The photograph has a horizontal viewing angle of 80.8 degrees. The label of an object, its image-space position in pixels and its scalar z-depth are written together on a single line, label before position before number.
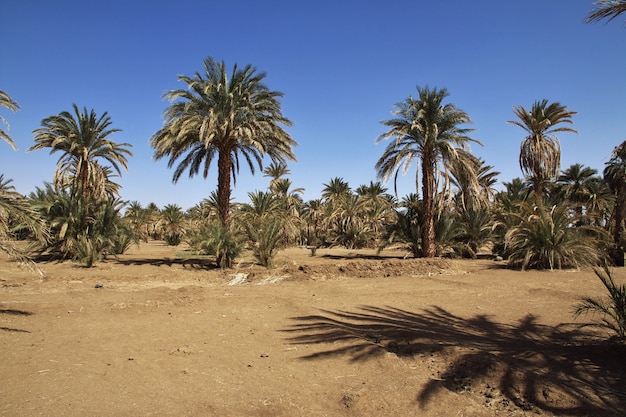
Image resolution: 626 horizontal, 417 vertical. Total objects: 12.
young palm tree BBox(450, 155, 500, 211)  18.64
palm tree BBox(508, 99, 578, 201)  23.00
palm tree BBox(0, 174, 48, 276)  6.10
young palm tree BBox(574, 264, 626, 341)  5.11
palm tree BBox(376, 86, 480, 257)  18.30
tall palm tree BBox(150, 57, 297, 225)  17.02
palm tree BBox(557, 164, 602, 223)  36.09
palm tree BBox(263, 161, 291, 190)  46.95
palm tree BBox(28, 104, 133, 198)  20.97
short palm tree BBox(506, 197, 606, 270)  13.27
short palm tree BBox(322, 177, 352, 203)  48.47
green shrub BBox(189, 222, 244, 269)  15.30
